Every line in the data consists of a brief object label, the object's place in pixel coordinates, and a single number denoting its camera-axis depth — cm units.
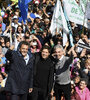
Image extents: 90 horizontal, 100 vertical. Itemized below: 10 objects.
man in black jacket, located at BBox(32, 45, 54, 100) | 934
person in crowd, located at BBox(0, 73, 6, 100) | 1077
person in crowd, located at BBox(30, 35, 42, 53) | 1260
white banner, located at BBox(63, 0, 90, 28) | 1209
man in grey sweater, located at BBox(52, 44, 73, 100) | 978
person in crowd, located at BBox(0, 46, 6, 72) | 1120
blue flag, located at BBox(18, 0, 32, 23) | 1180
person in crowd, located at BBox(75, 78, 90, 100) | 1089
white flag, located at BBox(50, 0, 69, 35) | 1198
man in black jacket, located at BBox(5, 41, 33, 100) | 864
